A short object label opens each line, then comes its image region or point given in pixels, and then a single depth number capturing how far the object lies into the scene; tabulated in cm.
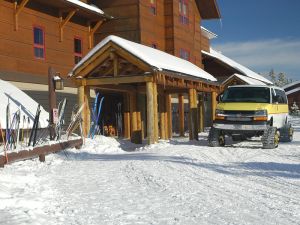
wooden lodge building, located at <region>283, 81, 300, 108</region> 7006
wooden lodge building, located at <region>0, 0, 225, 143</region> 1557
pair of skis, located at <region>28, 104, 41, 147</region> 1188
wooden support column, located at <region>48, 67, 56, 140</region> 1281
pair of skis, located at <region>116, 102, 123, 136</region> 2273
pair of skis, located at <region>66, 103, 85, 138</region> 1370
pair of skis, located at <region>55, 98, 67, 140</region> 1304
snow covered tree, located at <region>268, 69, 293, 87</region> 13494
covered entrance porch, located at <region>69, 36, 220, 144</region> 1473
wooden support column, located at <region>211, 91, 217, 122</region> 2175
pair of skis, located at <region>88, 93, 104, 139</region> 1636
